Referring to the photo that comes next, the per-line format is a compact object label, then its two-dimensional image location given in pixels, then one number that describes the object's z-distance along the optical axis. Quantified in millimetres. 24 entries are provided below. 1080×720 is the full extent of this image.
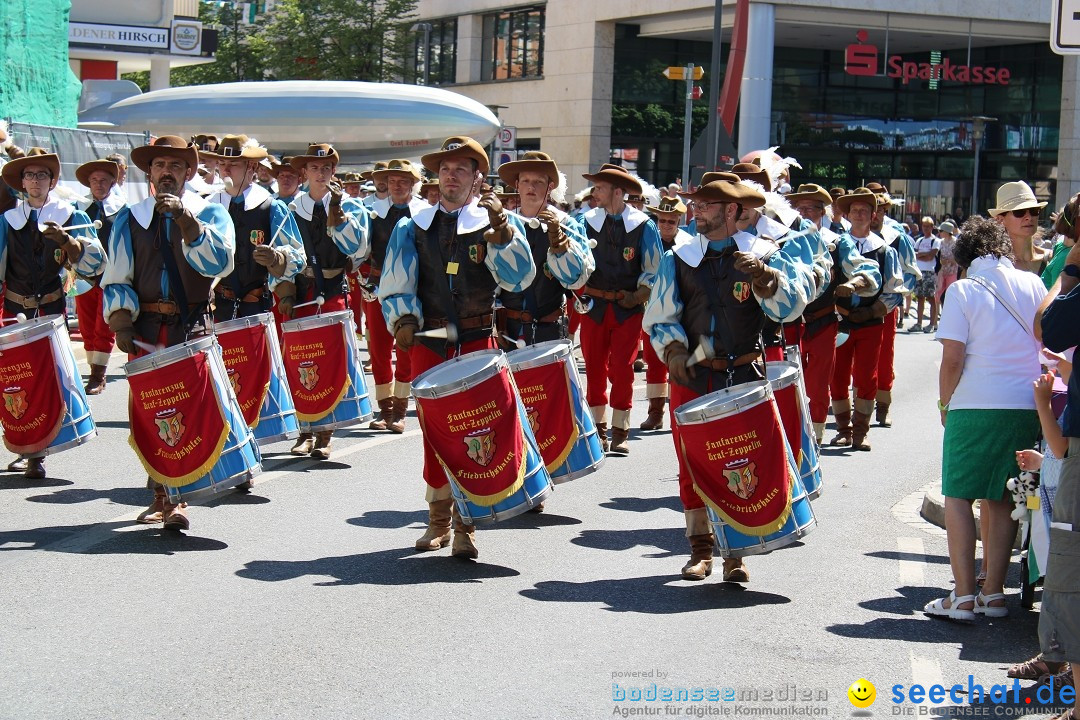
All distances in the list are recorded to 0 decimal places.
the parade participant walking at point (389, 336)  12195
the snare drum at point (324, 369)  10367
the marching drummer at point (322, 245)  11039
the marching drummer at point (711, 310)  7293
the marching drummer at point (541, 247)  9281
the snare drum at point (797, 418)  7777
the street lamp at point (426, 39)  51650
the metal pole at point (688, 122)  26016
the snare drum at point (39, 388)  8945
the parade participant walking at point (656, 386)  12672
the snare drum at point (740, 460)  6816
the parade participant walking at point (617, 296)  11469
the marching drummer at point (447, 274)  7832
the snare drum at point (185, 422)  7727
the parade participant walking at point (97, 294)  13547
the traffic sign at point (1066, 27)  7156
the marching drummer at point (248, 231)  10141
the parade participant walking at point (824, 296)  11344
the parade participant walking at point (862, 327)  12000
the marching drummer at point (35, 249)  10023
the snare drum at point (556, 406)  8617
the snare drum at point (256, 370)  9430
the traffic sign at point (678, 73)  25984
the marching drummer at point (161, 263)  8211
